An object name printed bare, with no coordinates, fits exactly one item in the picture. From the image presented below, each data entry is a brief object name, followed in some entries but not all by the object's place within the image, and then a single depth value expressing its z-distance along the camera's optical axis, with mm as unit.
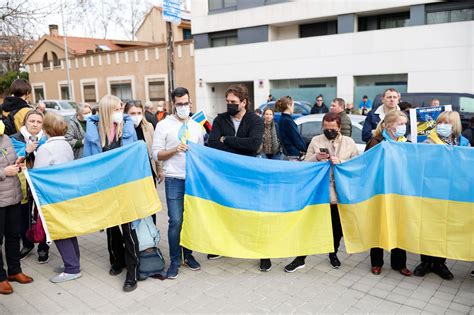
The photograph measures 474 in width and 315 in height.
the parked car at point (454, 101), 11078
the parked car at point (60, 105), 25125
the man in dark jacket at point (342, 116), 6684
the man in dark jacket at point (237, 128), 4555
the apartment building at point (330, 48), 19125
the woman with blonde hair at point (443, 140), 4477
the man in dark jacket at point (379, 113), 5570
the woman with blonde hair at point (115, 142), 4352
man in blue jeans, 4477
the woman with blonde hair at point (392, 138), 4500
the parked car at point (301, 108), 15430
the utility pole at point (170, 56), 10828
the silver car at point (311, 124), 8680
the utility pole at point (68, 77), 37344
